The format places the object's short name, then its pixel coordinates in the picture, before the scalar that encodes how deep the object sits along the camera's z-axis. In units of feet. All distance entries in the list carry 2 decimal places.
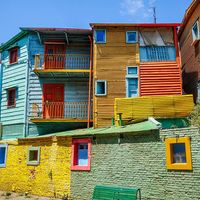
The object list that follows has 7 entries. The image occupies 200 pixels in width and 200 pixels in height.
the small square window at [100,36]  59.00
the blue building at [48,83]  59.31
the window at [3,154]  54.95
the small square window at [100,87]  56.66
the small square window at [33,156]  49.14
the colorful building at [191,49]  51.67
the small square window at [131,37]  58.65
